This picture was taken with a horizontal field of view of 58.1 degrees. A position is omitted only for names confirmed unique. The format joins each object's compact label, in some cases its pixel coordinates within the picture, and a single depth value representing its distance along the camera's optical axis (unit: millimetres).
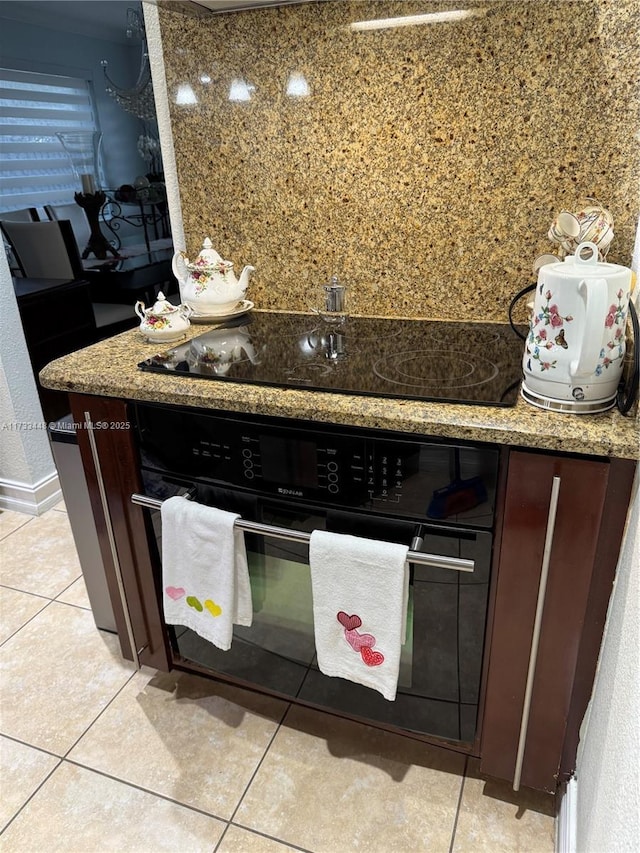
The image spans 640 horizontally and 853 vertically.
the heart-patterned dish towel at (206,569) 1118
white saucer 1438
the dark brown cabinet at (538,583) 886
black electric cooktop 1006
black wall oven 957
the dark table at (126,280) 3633
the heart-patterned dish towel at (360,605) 985
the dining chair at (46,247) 3199
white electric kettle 810
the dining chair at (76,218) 4594
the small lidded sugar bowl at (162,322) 1309
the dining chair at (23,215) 4016
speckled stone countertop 842
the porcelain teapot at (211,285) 1393
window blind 4211
